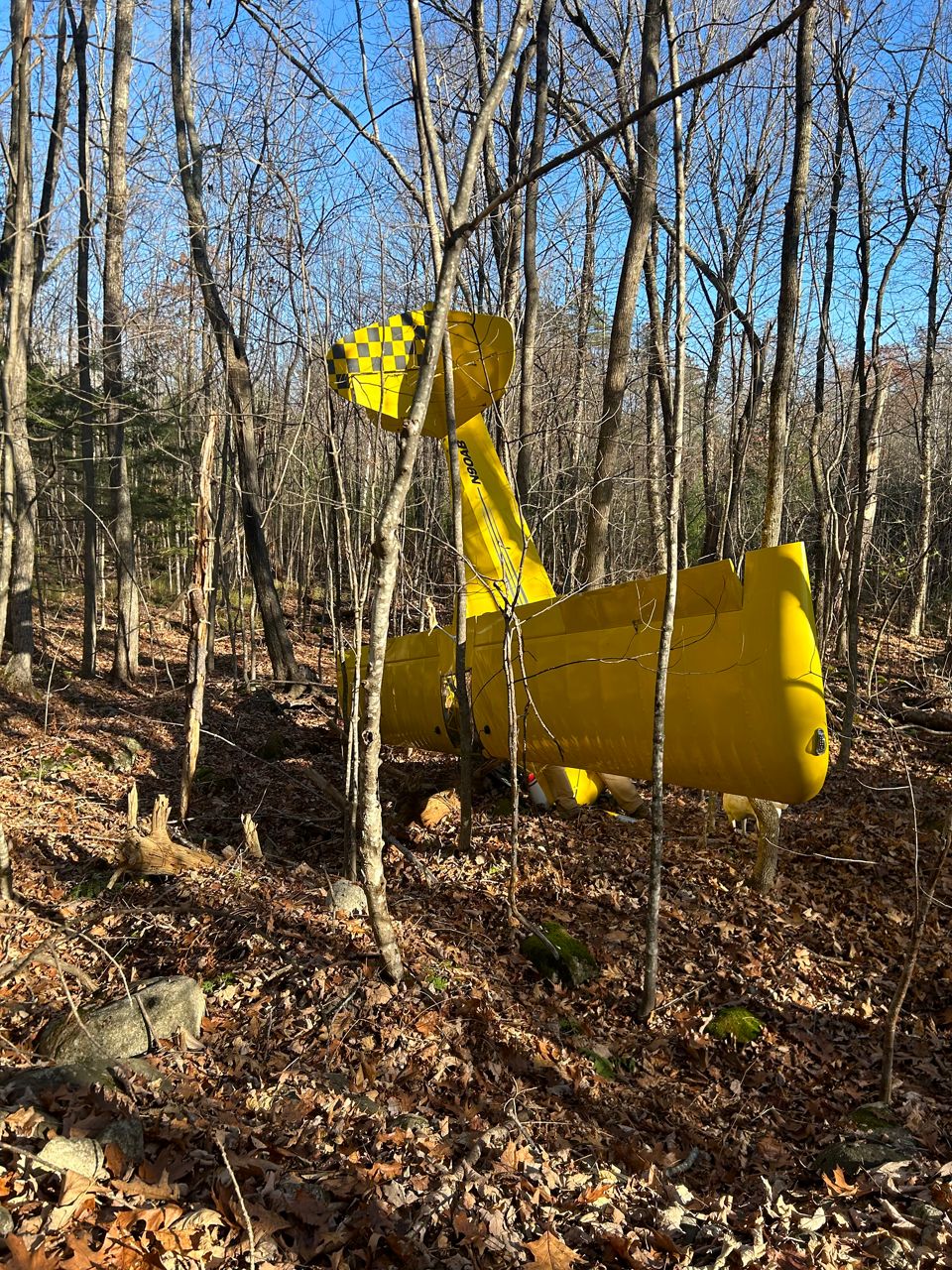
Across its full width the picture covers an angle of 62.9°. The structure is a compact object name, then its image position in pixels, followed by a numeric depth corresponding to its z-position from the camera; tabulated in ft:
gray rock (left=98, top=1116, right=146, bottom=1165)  9.94
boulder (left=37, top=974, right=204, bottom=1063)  12.85
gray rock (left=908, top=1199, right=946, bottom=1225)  10.64
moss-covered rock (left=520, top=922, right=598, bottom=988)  17.02
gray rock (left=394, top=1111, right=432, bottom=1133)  12.16
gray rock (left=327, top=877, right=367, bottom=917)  18.37
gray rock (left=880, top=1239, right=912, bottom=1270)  9.95
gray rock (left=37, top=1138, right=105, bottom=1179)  9.18
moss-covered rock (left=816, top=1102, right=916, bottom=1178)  11.96
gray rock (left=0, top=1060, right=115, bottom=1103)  10.74
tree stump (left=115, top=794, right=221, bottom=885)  19.98
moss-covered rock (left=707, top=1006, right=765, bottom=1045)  15.55
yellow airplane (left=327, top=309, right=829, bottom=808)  15.17
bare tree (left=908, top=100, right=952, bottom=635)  50.01
